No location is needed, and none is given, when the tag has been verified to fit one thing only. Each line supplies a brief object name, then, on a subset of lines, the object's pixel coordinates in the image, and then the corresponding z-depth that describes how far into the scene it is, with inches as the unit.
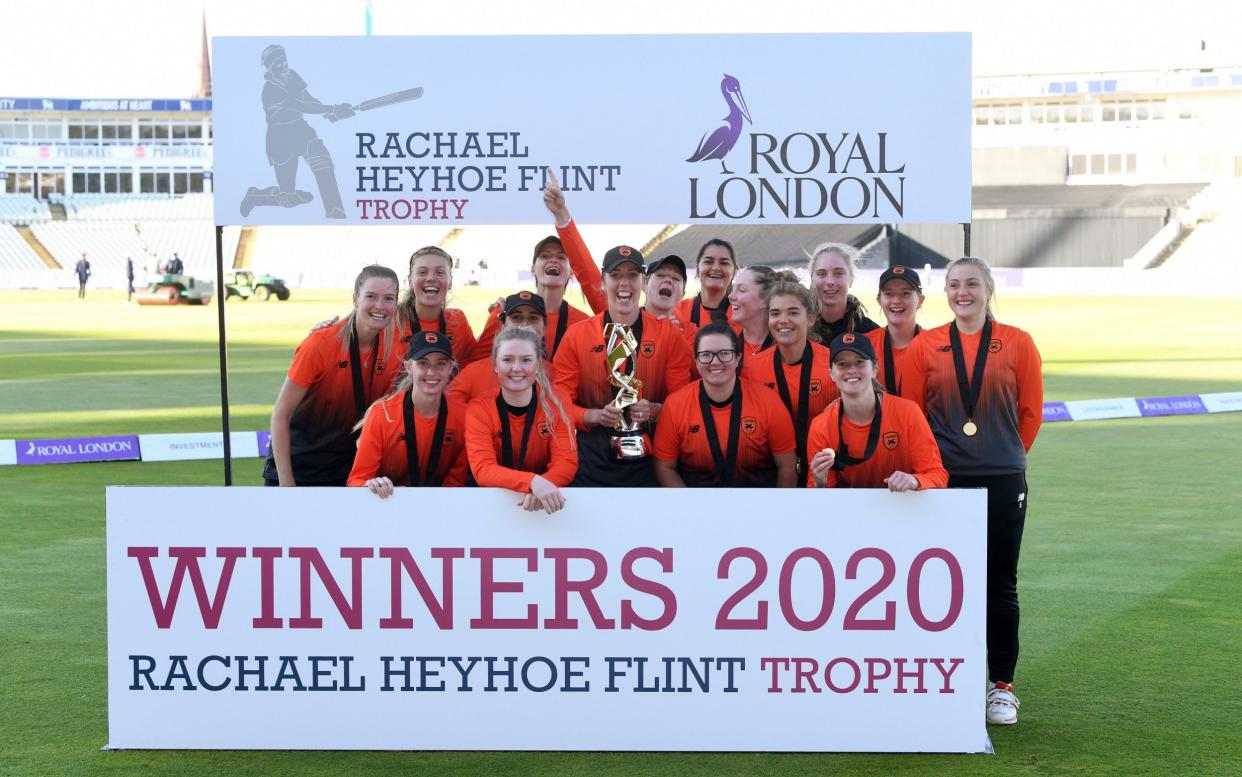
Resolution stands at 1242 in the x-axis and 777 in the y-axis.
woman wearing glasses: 249.0
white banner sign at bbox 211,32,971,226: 264.1
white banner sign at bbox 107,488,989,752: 226.2
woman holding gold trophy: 262.8
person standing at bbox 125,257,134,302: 2110.9
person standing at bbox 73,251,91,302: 2132.6
